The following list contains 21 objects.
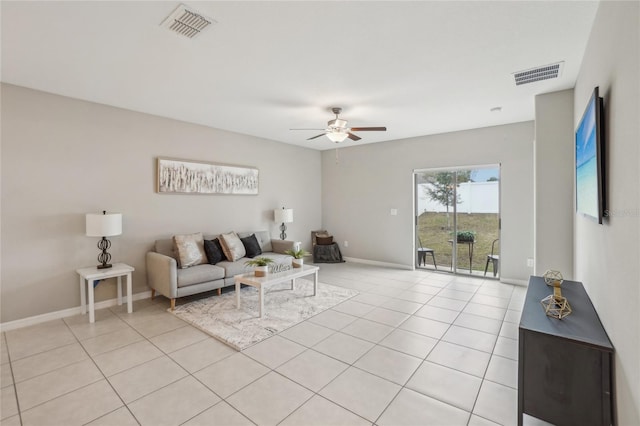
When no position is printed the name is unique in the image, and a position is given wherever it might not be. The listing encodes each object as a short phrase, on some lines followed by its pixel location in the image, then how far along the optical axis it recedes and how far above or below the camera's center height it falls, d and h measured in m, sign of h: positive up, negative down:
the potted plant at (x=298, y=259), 4.53 -0.71
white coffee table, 3.65 -0.86
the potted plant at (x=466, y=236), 5.56 -0.45
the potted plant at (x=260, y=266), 3.91 -0.70
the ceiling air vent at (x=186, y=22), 2.11 +1.46
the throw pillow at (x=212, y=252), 4.55 -0.59
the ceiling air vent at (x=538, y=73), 2.94 +1.46
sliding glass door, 5.37 -0.12
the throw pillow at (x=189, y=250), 4.22 -0.53
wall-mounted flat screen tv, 1.75 +0.34
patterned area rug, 3.19 -1.26
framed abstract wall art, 4.56 +0.63
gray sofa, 3.81 -0.83
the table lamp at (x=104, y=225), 3.56 -0.12
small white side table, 3.45 -0.74
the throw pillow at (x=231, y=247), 4.75 -0.54
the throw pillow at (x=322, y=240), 7.02 -0.63
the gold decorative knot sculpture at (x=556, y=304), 1.99 -0.66
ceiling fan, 4.09 +1.17
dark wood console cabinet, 1.61 -0.92
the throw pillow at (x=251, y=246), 5.19 -0.57
